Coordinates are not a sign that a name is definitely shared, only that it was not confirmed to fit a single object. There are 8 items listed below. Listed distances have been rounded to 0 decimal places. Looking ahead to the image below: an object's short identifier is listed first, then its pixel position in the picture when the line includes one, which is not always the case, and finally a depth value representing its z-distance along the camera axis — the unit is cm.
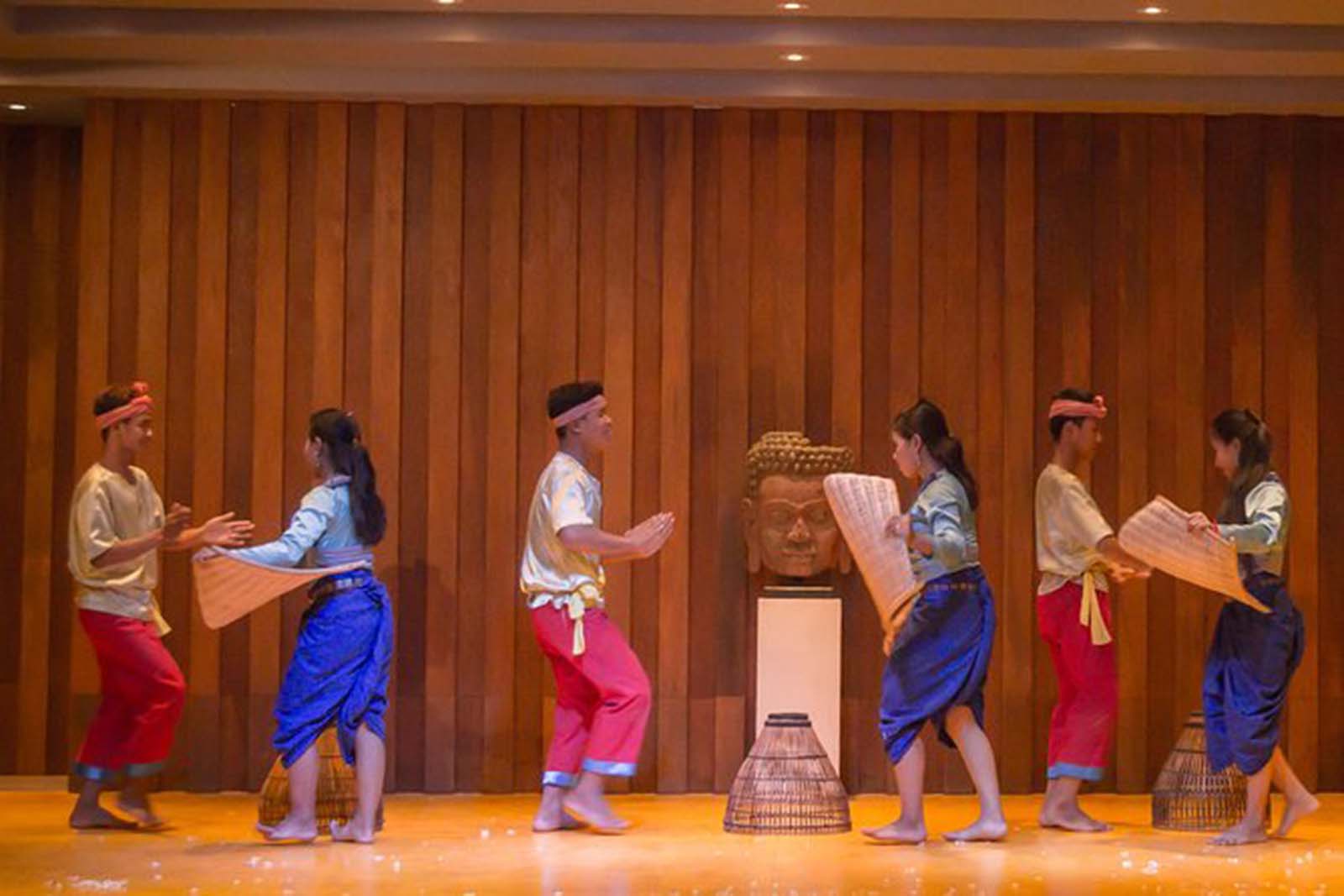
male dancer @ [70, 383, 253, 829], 809
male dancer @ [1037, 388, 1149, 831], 817
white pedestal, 903
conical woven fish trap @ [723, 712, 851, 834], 791
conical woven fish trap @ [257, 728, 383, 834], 804
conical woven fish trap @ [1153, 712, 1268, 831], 824
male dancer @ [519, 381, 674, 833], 796
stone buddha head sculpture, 901
